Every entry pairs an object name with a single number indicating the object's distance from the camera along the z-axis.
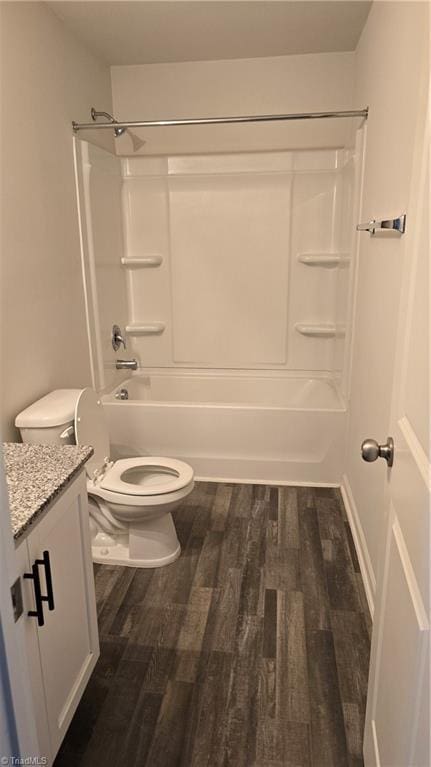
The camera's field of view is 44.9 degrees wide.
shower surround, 3.03
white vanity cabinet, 1.19
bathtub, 2.99
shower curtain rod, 2.62
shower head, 2.92
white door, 0.91
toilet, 2.10
